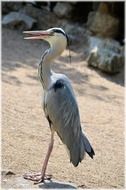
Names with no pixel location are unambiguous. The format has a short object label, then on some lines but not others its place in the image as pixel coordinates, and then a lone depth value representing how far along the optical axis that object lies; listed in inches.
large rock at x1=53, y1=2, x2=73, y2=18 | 606.8
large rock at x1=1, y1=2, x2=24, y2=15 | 621.8
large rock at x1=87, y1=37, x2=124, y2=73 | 489.5
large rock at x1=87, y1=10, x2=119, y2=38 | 575.9
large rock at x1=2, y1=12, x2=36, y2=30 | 588.4
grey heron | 218.6
